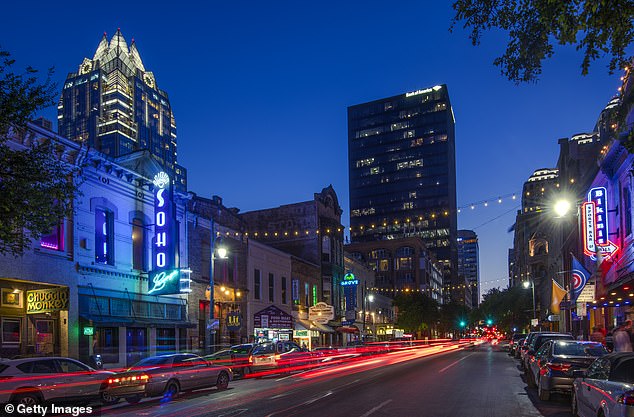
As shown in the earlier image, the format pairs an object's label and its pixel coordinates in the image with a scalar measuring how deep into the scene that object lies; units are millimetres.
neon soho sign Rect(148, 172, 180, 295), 29719
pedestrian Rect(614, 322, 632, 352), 20672
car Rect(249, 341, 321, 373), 26547
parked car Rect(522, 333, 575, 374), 20297
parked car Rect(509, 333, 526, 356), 42656
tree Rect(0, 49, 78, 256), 15742
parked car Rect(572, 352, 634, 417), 8414
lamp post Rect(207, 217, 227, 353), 29706
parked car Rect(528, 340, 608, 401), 14641
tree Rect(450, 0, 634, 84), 8727
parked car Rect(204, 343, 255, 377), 25592
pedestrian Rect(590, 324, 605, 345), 26656
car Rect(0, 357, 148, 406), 13949
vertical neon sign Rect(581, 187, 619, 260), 28297
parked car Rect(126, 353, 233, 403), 18234
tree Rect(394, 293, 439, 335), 85250
